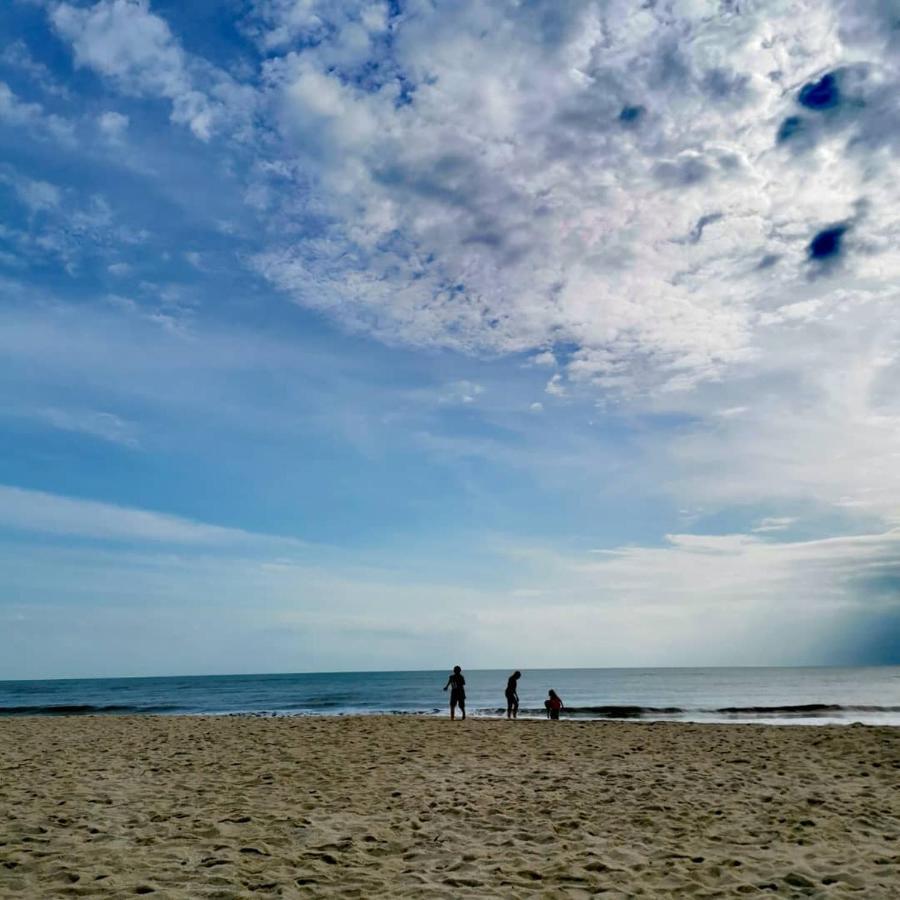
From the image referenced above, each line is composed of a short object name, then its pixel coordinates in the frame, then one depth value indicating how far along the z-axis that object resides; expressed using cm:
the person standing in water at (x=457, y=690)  2153
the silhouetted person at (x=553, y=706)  2205
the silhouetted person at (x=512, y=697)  2223
